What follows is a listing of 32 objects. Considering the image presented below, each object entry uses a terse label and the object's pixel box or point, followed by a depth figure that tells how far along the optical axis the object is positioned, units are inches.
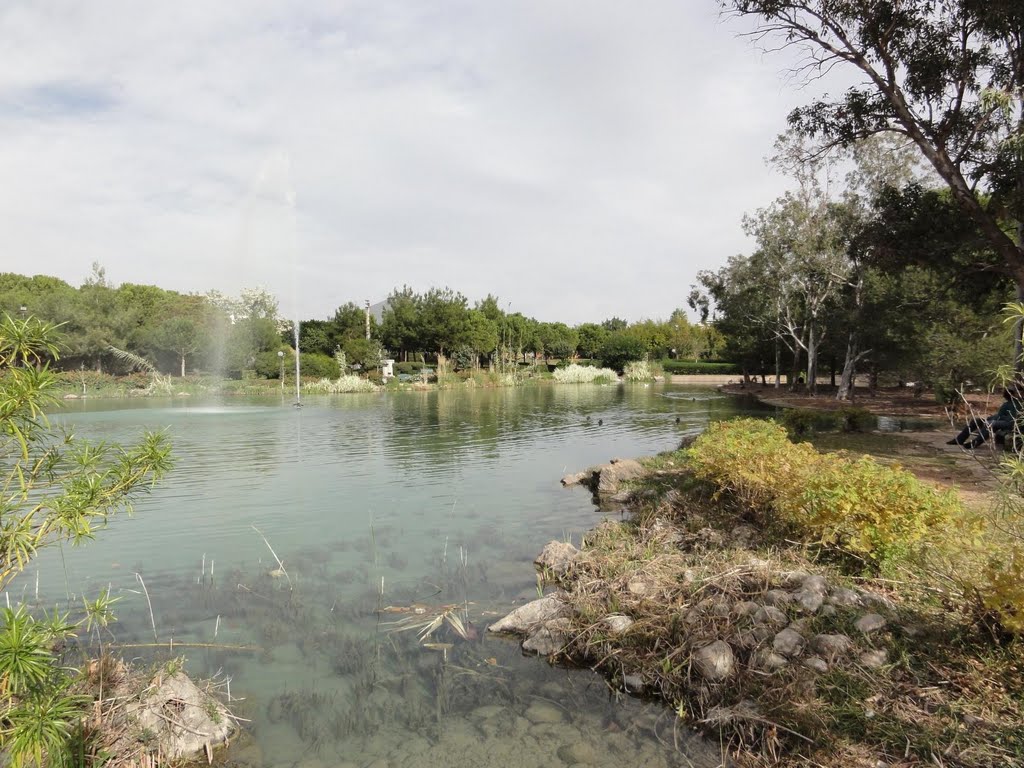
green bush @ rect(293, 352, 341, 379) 1760.6
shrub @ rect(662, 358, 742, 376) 2490.2
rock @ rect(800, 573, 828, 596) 207.9
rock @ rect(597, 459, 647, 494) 474.9
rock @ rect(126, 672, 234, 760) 160.6
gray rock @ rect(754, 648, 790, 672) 178.2
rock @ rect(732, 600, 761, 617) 203.5
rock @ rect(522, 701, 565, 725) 185.0
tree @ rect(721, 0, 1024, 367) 463.8
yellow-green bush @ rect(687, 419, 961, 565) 230.5
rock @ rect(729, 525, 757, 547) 288.2
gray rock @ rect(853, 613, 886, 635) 182.2
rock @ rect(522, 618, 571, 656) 224.4
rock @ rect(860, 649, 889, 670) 168.7
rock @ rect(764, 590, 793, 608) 206.4
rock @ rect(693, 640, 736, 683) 185.8
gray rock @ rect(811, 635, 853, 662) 175.5
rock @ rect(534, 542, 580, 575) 294.4
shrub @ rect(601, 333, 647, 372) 2470.5
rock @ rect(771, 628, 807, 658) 181.8
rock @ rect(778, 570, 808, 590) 216.4
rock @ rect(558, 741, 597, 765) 166.7
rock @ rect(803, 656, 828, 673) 171.9
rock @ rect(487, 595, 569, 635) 239.5
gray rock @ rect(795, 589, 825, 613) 199.5
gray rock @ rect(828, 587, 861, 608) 199.0
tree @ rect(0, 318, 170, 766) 111.7
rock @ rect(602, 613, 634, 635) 217.6
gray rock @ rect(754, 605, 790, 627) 196.4
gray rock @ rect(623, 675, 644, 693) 197.3
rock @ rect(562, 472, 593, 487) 522.3
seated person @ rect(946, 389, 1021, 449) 483.5
